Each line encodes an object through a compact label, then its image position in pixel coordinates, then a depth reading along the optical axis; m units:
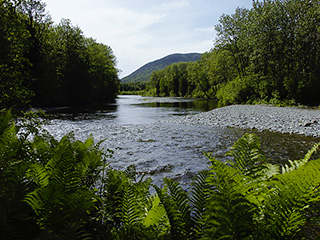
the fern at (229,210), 1.27
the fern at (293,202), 1.22
